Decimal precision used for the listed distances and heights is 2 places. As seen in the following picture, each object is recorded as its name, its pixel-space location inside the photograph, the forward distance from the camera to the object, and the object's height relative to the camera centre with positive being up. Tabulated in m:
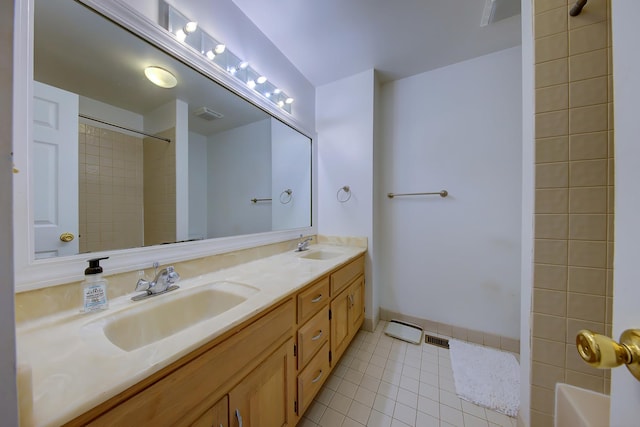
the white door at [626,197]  0.31 +0.03
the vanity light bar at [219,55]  1.01 +0.91
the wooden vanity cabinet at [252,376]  0.46 -0.51
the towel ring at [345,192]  2.01 +0.19
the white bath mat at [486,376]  1.20 -1.09
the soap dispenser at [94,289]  0.68 -0.26
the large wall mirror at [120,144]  0.72 +0.31
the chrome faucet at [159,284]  0.83 -0.29
